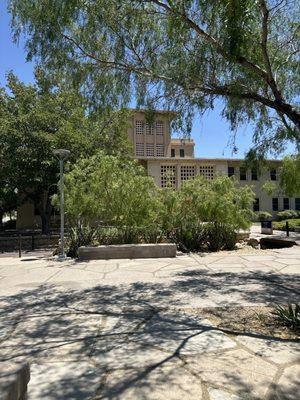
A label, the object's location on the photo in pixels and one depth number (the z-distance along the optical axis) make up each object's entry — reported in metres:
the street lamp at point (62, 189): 13.05
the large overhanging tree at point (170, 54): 6.05
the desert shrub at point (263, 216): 39.04
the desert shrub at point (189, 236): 14.49
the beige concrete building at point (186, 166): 40.44
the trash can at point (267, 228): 26.59
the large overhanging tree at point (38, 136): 24.30
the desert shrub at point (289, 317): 5.30
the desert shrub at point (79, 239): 13.88
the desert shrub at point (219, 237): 14.61
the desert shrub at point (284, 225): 31.16
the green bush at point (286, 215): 41.67
